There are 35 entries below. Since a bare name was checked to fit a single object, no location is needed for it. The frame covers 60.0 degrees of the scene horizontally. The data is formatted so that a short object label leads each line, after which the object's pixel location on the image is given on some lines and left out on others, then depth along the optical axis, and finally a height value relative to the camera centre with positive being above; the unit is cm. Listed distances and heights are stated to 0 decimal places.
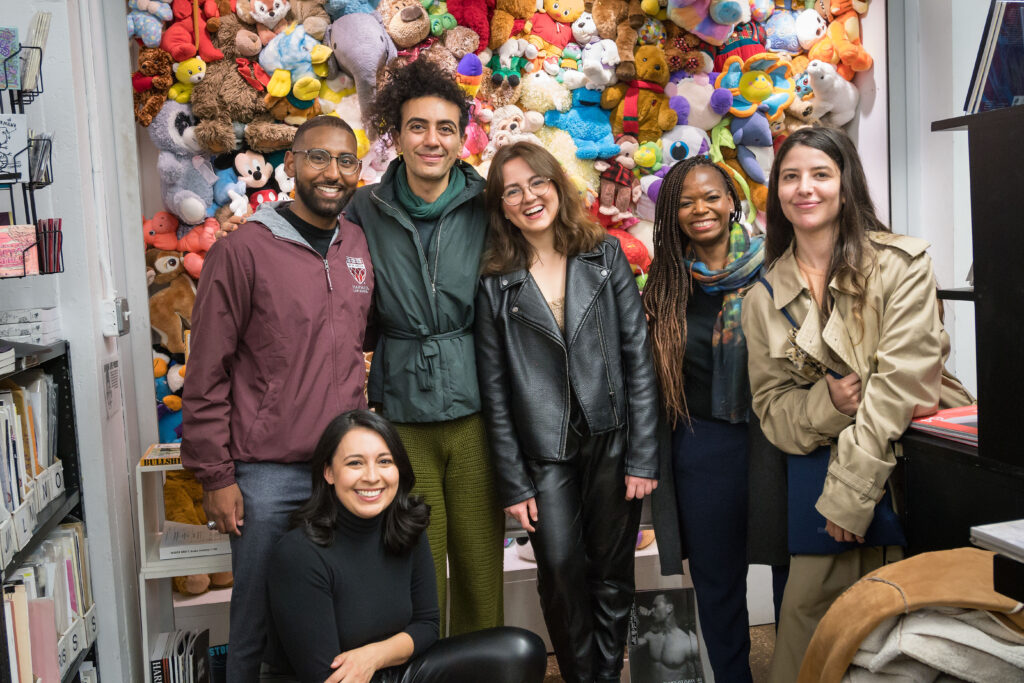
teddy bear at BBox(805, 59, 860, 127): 331 +68
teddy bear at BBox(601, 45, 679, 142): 323 +68
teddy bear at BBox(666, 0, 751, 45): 318 +96
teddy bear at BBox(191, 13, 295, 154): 290 +69
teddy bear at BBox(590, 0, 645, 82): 322 +95
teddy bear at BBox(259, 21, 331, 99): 295 +81
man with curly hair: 218 -7
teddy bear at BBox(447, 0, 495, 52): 311 +98
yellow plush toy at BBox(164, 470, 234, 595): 270 -59
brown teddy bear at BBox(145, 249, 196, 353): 295 +4
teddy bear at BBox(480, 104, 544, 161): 317 +60
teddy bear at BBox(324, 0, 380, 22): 300 +99
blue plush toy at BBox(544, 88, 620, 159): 324 +60
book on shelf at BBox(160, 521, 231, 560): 241 -64
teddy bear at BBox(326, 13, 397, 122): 296 +85
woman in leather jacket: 219 -26
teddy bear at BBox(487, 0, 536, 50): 314 +98
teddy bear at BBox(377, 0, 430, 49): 303 +95
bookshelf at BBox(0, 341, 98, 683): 161 -38
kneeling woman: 188 -62
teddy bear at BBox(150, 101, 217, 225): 289 +47
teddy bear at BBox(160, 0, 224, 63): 286 +91
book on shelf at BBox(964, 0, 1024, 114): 158 +37
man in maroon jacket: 204 -16
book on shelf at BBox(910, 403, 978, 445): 175 -32
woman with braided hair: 223 -23
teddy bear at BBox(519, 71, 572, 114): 318 +71
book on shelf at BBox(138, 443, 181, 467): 238 -40
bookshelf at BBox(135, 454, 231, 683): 237 -68
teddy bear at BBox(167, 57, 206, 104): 288 +75
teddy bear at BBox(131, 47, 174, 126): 285 +74
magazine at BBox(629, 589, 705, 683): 259 -105
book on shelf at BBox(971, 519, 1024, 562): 109 -34
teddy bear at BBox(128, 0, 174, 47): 282 +93
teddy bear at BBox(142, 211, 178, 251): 293 +26
